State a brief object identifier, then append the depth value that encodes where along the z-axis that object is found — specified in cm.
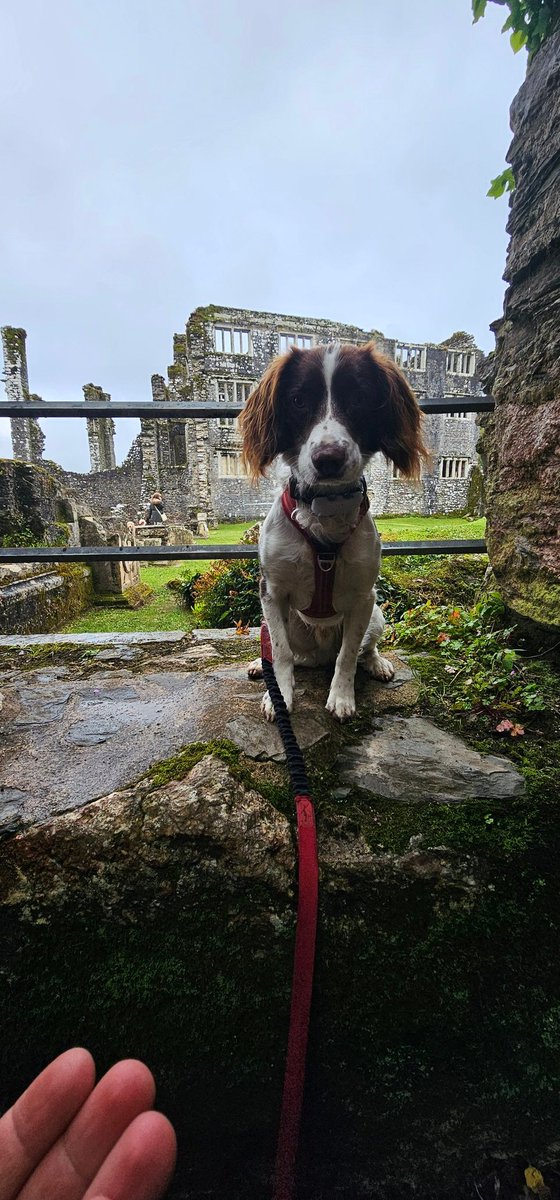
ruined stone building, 2561
